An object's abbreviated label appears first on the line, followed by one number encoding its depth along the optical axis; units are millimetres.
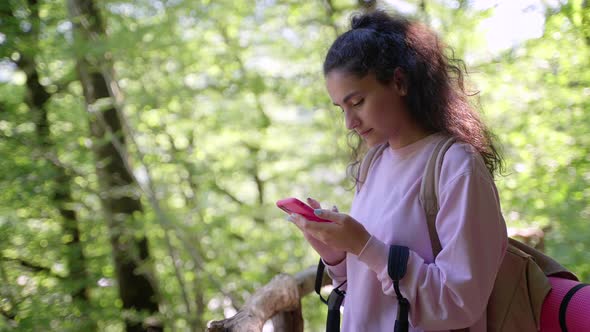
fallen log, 1342
